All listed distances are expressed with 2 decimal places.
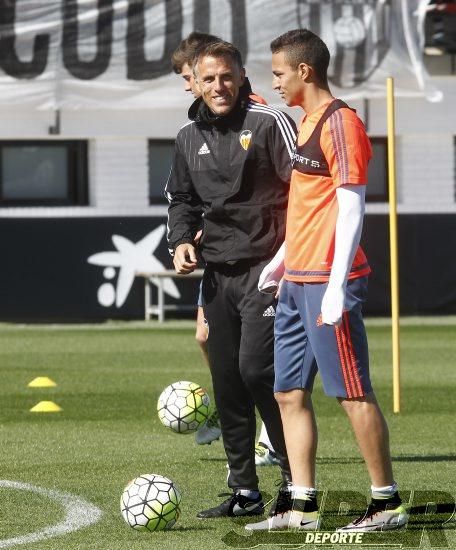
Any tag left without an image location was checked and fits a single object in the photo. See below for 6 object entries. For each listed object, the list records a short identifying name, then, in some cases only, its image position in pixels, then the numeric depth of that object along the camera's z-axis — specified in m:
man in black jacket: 14.20
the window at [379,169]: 53.69
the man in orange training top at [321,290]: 12.50
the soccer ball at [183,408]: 17.70
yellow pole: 22.61
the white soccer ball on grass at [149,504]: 13.26
